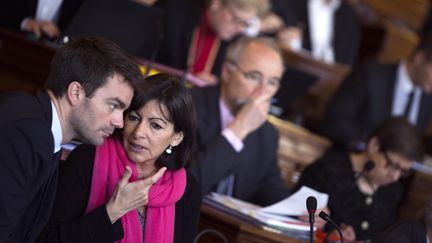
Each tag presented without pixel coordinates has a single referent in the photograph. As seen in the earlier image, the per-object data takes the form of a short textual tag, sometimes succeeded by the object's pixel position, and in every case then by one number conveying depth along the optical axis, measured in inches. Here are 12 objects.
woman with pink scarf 199.8
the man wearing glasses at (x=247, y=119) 297.4
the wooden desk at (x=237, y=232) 237.6
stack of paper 250.7
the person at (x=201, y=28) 381.4
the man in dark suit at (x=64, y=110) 180.5
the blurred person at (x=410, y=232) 219.8
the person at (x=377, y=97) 411.5
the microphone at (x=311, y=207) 199.2
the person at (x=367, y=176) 288.4
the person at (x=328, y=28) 562.6
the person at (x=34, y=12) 319.3
